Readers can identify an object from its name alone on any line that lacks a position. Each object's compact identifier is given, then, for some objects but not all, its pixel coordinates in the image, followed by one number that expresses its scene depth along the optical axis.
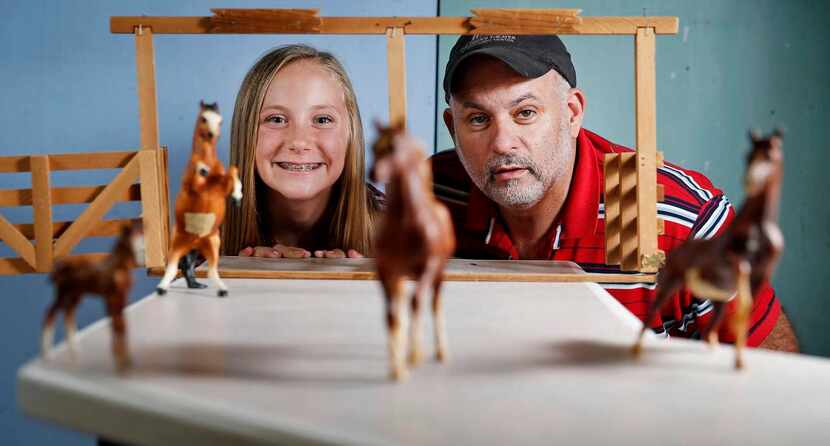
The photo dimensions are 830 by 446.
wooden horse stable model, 1.59
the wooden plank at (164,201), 1.68
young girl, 2.01
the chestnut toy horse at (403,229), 0.83
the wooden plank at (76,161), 1.66
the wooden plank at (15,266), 1.67
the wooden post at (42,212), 1.66
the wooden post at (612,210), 1.72
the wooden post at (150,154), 1.65
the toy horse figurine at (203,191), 1.30
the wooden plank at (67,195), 1.67
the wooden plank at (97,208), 1.65
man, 1.94
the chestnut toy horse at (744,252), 0.84
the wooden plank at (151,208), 1.65
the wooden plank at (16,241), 1.65
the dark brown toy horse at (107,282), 0.89
